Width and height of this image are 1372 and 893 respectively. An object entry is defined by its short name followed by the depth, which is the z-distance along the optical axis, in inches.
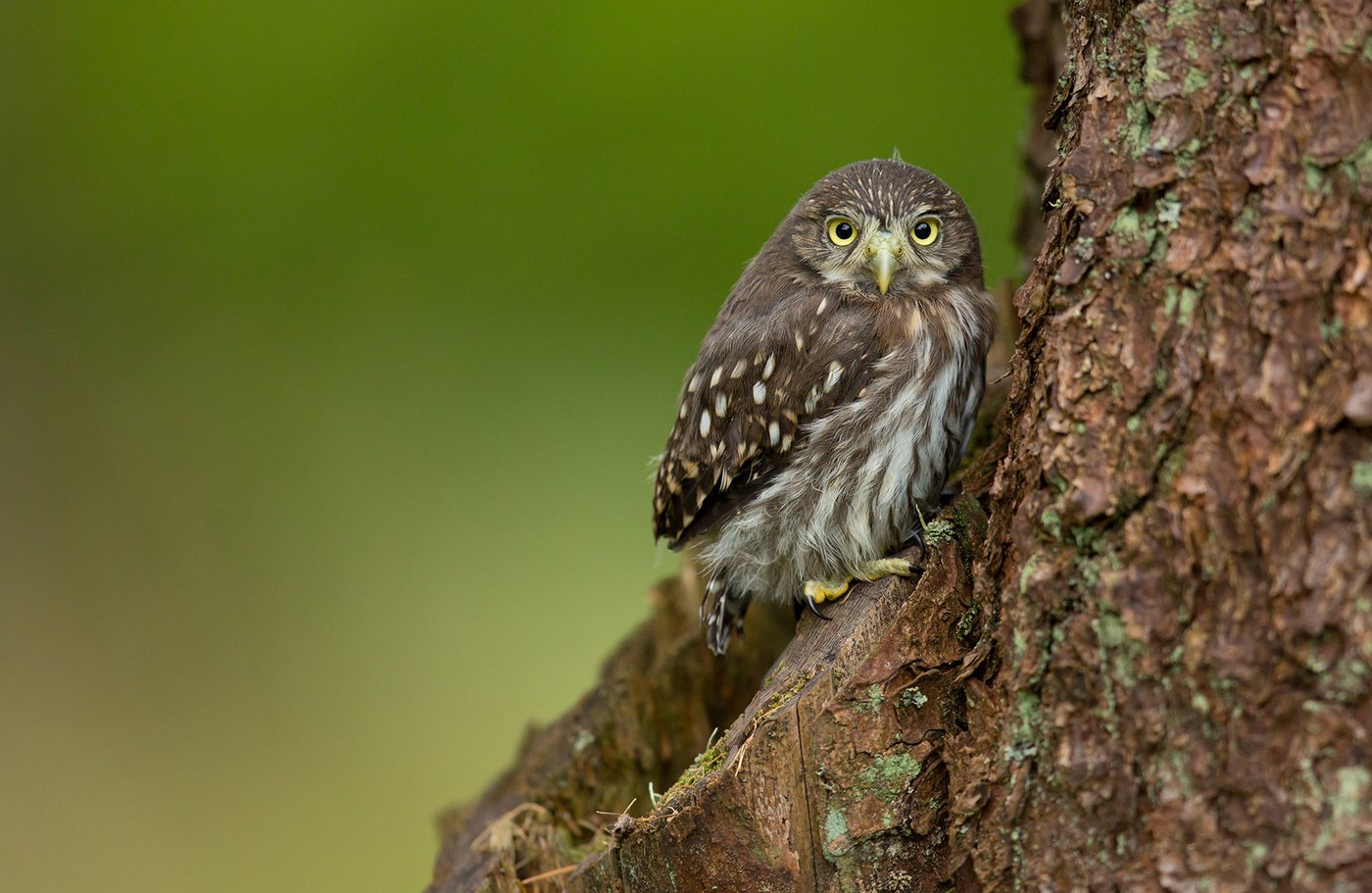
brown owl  196.4
